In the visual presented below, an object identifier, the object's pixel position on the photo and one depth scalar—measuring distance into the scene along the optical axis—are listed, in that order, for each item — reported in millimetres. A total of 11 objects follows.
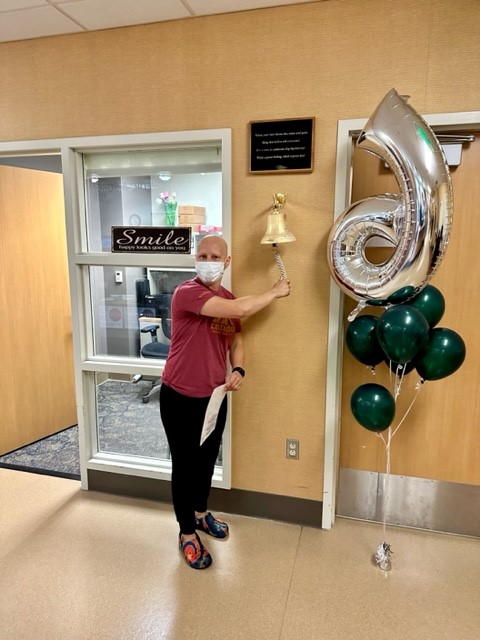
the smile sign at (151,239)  2449
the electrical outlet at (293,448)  2398
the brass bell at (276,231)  2053
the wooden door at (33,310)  3227
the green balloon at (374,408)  1946
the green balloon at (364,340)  1981
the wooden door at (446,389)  2156
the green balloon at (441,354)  1832
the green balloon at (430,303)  1874
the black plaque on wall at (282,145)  2146
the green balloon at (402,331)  1723
